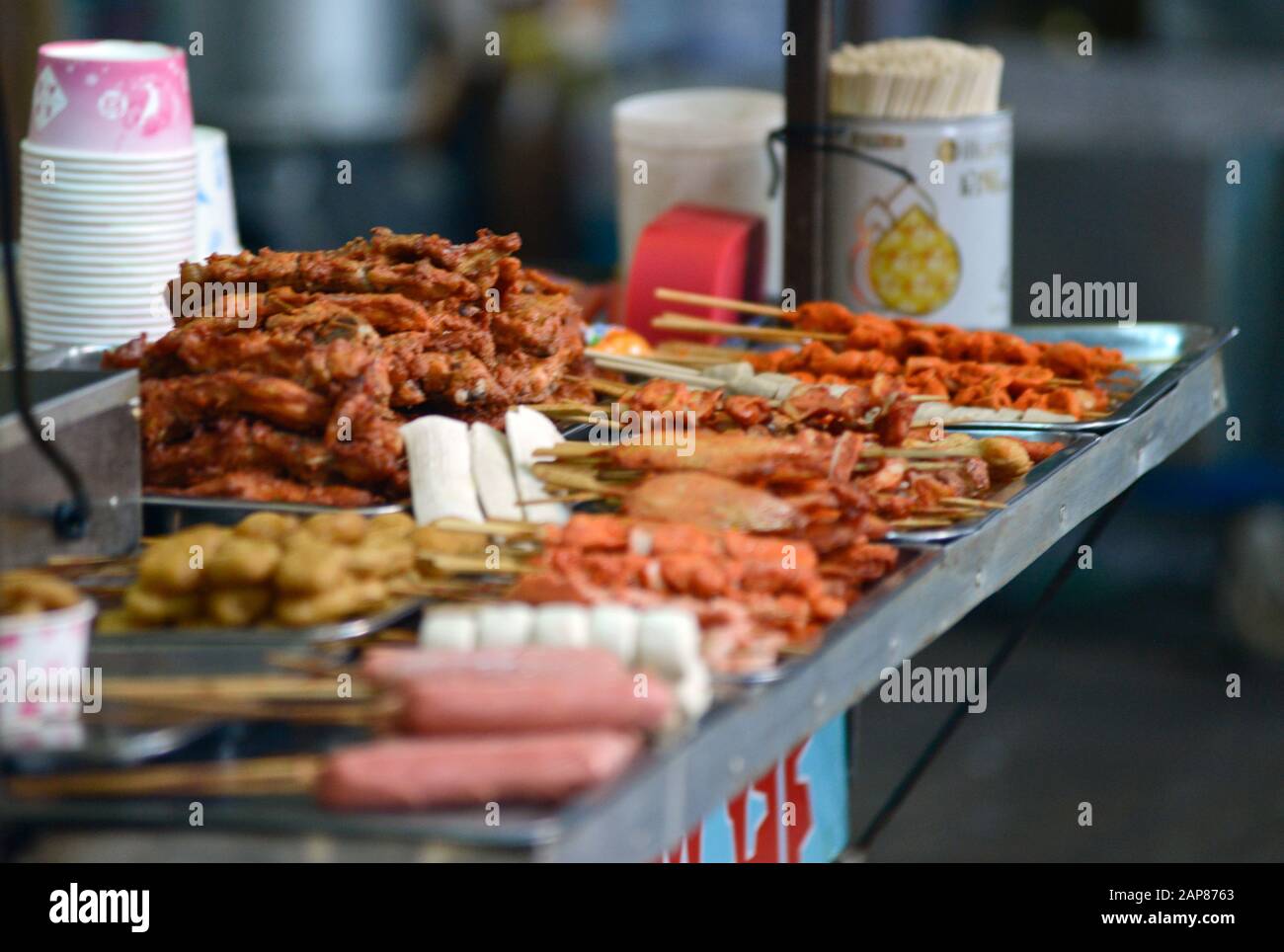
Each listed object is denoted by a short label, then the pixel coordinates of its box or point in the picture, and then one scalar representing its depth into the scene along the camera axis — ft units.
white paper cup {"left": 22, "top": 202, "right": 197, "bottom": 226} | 10.16
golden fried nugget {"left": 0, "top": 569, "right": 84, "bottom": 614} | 6.22
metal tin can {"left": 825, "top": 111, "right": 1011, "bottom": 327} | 12.07
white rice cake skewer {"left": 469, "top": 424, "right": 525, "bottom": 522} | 7.93
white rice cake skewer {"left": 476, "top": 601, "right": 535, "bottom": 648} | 6.24
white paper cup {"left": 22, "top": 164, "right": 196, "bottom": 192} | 10.14
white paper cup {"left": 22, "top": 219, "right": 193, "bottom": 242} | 10.18
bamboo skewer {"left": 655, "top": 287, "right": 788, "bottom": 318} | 11.32
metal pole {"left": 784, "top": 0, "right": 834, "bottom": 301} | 12.26
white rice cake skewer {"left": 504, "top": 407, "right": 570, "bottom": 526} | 7.97
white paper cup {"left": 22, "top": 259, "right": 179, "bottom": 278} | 10.23
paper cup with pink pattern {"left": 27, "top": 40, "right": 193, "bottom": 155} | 10.14
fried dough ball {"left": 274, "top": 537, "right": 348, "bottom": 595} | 6.63
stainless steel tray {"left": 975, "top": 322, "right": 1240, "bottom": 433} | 10.87
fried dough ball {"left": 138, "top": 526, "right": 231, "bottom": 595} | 6.73
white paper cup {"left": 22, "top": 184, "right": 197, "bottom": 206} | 10.14
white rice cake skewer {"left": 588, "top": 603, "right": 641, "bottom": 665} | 6.18
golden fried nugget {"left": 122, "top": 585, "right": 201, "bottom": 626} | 6.75
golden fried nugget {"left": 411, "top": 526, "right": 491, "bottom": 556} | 7.36
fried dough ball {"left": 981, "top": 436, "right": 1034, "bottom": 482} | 8.64
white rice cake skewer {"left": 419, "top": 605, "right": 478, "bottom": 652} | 6.22
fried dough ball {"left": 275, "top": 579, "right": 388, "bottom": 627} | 6.63
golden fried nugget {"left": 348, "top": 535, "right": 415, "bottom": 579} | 6.90
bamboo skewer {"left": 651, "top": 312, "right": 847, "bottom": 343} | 11.16
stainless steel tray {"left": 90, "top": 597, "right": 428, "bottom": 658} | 6.49
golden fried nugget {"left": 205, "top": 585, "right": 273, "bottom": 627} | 6.69
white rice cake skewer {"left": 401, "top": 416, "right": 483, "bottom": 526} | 7.89
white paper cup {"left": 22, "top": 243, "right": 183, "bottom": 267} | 10.21
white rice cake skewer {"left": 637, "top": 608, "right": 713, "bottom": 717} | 5.95
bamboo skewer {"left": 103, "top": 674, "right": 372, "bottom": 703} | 6.00
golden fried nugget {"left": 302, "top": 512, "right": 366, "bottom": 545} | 7.29
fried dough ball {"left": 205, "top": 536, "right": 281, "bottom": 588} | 6.67
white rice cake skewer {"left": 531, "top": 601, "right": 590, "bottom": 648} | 6.21
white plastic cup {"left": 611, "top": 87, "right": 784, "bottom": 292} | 13.04
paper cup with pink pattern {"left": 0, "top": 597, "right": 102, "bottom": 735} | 5.87
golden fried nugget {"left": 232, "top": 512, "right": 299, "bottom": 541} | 7.39
